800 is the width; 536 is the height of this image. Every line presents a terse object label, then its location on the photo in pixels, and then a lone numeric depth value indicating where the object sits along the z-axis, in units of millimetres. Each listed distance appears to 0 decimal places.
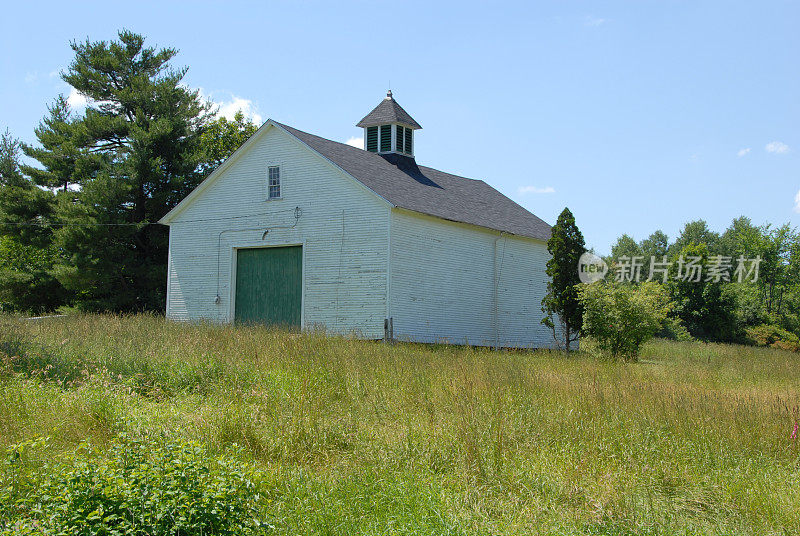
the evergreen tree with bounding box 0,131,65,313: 33625
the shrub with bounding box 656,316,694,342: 36400
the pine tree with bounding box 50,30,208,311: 30453
